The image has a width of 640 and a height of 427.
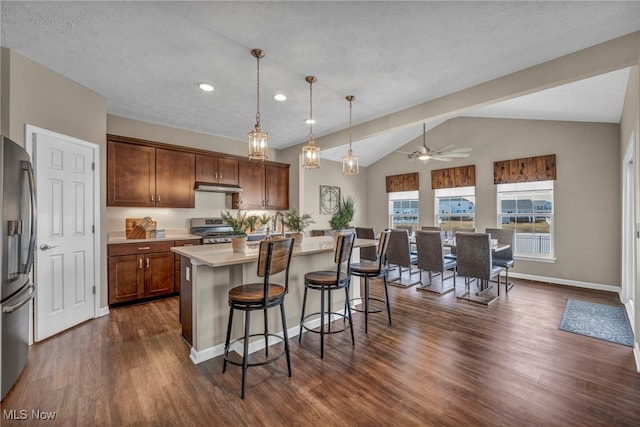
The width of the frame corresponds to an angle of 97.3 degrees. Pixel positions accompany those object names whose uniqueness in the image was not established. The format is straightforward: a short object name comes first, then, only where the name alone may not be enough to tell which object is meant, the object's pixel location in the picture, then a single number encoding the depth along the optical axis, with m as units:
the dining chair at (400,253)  4.88
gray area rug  2.93
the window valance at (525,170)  5.05
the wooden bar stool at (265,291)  2.08
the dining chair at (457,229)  4.76
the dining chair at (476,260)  3.97
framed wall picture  6.88
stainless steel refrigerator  1.99
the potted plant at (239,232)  2.57
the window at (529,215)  5.21
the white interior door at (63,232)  2.89
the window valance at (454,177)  6.07
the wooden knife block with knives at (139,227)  4.27
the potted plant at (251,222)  2.79
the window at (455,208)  6.21
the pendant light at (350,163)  3.69
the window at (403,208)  7.24
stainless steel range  4.75
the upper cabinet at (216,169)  4.96
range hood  4.86
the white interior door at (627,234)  3.54
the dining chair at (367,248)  5.38
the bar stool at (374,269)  3.05
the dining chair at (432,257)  4.50
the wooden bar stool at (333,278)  2.62
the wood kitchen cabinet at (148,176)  4.07
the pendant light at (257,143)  2.74
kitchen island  2.46
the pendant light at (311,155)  3.34
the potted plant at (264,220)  2.86
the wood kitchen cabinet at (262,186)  5.53
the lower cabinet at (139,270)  3.82
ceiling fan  5.25
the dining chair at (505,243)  4.76
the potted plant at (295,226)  3.16
